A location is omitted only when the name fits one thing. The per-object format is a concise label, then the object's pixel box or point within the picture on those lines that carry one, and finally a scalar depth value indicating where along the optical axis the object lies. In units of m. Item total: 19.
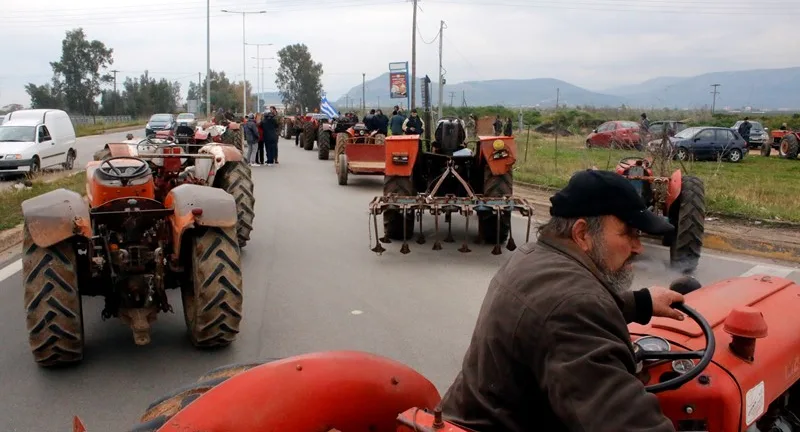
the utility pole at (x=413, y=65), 34.75
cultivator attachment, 9.12
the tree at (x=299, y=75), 101.25
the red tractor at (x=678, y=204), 8.79
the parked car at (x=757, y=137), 34.41
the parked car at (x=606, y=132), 31.84
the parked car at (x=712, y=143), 27.83
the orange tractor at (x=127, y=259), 5.34
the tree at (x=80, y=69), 70.50
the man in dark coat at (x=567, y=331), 1.92
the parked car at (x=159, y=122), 38.81
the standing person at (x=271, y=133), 21.36
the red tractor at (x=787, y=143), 29.08
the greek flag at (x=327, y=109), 33.97
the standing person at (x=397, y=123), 23.23
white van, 19.81
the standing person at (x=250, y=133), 21.89
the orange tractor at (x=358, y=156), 17.42
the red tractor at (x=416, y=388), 2.28
